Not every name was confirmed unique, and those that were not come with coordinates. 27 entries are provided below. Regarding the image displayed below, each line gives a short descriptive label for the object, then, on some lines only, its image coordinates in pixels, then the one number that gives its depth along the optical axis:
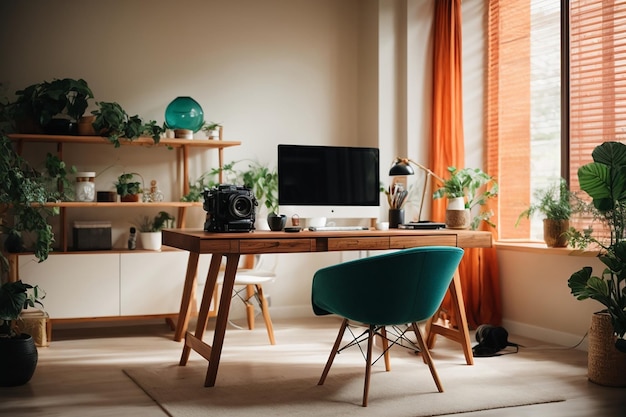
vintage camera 3.80
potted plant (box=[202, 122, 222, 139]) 5.36
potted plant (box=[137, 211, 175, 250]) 5.23
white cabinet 4.85
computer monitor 4.34
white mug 4.85
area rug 3.27
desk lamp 4.49
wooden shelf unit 4.89
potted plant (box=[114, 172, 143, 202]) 5.06
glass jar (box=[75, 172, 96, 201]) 4.99
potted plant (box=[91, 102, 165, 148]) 4.91
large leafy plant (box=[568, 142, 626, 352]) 3.62
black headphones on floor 4.42
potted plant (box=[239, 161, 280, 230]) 5.46
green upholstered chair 3.29
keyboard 4.13
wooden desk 3.63
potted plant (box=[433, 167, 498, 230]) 4.58
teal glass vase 5.21
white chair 4.82
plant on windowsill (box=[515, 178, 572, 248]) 4.69
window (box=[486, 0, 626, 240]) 4.60
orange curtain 5.29
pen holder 4.50
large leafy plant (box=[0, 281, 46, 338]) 3.60
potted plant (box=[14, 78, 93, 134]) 4.81
